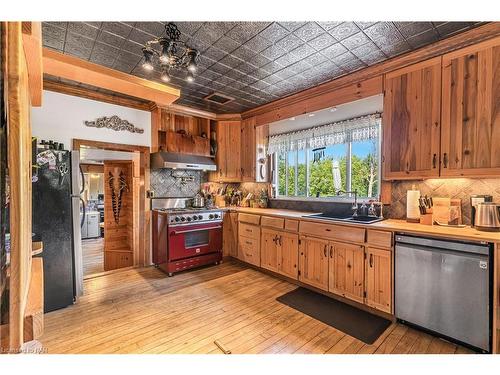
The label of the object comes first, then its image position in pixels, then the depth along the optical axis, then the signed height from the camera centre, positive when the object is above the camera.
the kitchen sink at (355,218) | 2.64 -0.43
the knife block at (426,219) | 2.31 -0.37
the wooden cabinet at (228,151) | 4.38 +0.62
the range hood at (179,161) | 3.64 +0.37
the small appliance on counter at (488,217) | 1.92 -0.29
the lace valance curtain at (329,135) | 3.00 +0.73
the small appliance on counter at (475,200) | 2.09 -0.16
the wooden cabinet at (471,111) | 1.94 +0.63
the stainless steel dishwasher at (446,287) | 1.75 -0.87
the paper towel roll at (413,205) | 2.43 -0.24
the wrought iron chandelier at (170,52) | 1.84 +1.11
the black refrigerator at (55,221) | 2.38 -0.39
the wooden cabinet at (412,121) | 2.26 +0.64
